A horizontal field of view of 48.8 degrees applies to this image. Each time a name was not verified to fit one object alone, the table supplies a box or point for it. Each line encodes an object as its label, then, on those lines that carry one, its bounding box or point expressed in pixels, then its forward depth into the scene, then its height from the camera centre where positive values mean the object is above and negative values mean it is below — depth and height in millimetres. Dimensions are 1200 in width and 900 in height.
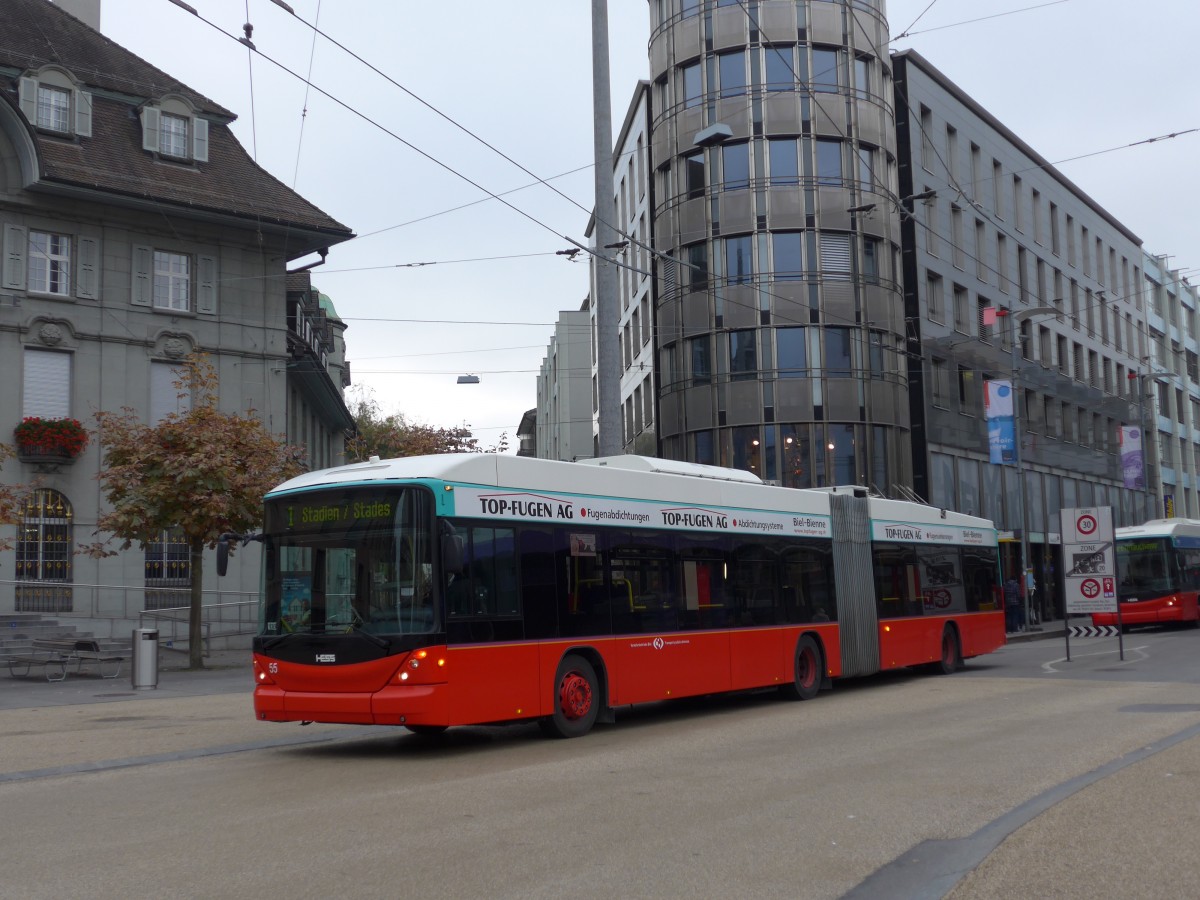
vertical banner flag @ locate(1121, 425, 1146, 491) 57344 +5161
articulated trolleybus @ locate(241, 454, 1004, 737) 12242 +3
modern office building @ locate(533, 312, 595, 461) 78062 +12361
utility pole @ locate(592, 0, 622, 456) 20109 +5072
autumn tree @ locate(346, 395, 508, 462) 50288 +6723
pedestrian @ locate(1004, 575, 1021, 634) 39969 -874
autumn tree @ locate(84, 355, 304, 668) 24094 +2302
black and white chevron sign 28500 -1170
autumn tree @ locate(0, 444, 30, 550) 22844 +1887
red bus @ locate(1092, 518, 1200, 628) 38656 -21
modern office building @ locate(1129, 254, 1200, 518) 73375 +10799
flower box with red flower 28844 +3640
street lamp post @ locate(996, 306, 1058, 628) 37562 +4020
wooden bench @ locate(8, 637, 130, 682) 22250 -928
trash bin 20688 -871
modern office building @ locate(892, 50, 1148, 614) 46781 +10921
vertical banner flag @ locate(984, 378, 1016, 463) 41562 +4859
